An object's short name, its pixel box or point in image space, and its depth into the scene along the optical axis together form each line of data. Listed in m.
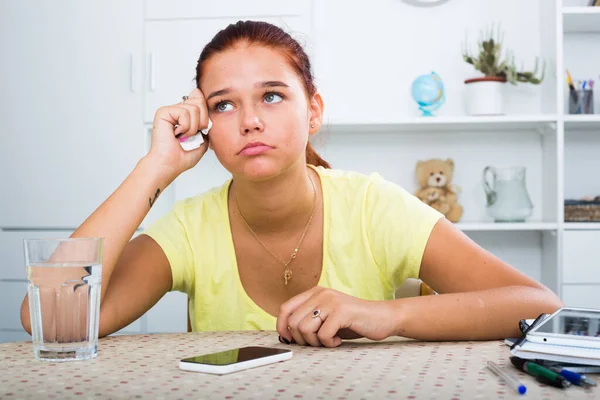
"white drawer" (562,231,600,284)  2.80
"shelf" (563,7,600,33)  2.86
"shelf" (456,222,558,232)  2.85
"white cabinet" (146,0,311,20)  2.96
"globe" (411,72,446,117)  2.96
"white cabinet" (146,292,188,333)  2.98
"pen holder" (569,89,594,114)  2.94
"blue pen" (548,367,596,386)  0.71
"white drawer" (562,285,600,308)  2.78
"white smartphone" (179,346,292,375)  0.77
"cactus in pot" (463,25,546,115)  2.93
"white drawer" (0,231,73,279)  3.09
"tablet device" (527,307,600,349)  0.80
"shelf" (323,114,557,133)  2.87
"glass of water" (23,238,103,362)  0.90
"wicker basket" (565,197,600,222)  2.86
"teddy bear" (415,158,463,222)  3.02
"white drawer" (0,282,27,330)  3.07
